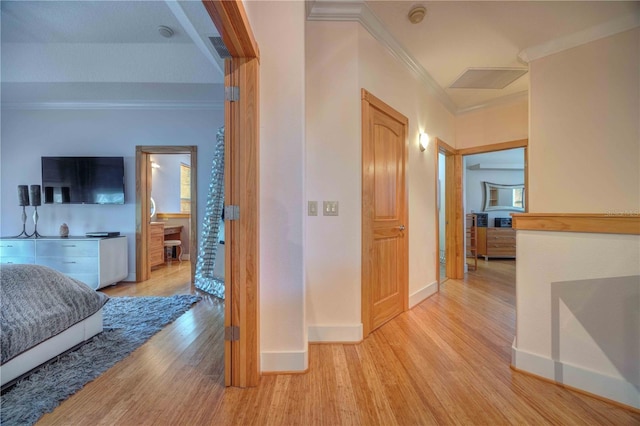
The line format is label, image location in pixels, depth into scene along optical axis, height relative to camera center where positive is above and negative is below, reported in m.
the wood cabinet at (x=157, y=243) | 4.73 -0.61
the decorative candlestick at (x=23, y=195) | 3.40 +0.23
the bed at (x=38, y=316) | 1.49 -0.68
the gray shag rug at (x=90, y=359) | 1.35 -1.03
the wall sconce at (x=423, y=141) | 3.04 +0.81
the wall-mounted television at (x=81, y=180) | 3.73 +0.46
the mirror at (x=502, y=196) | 6.41 +0.31
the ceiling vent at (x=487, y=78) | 3.02 +1.61
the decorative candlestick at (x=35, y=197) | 3.41 +0.20
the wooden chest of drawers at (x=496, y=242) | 5.72 -0.75
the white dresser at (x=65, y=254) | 3.32 -0.55
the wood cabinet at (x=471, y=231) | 5.01 -0.46
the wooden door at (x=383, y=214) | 2.16 -0.04
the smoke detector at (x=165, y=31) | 2.73 +1.96
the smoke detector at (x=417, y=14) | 2.12 +1.65
